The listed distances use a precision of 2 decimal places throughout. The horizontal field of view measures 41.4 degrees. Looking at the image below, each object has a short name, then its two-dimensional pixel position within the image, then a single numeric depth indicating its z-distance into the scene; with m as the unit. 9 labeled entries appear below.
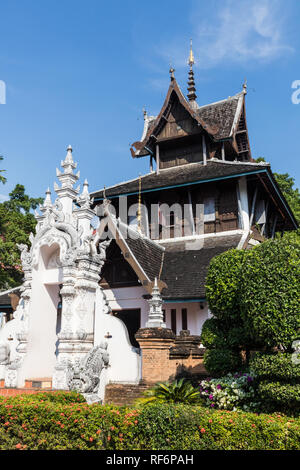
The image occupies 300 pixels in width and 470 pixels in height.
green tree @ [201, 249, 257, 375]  8.94
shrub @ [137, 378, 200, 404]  8.93
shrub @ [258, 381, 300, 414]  6.84
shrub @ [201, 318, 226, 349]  9.33
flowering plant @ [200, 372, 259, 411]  8.05
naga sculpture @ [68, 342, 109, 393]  9.29
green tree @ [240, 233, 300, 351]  7.20
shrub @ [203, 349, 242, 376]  9.12
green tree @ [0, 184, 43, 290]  23.12
